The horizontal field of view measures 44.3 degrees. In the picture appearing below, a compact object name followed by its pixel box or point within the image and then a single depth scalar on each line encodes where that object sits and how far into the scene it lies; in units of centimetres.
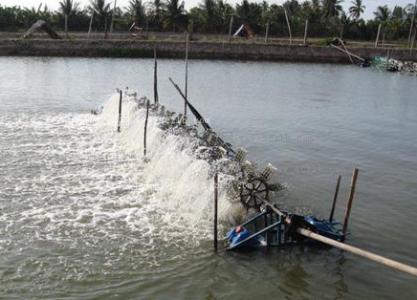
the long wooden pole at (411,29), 7095
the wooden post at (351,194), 1107
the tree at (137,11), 7469
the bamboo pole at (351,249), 828
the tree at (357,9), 8962
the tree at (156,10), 7538
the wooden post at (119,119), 2412
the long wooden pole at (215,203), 1163
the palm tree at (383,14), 8775
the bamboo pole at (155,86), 2661
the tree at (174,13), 7500
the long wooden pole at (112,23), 7022
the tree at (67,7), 7344
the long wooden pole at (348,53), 6254
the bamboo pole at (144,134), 2005
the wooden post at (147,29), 6885
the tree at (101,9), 7462
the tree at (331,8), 8245
